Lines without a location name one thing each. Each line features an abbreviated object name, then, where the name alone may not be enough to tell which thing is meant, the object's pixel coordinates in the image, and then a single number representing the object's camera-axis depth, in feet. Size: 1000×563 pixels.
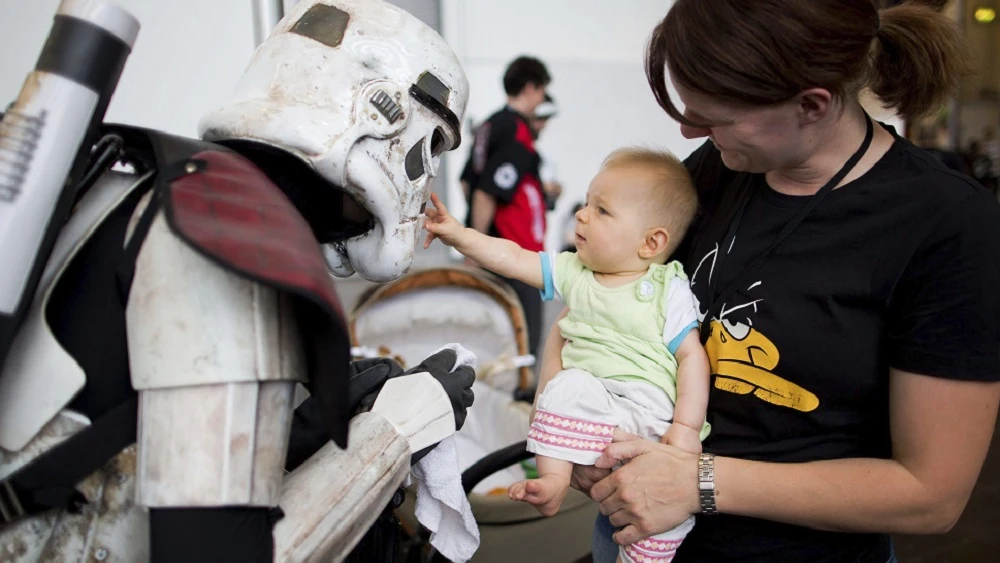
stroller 9.46
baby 3.91
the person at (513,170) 11.42
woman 2.93
